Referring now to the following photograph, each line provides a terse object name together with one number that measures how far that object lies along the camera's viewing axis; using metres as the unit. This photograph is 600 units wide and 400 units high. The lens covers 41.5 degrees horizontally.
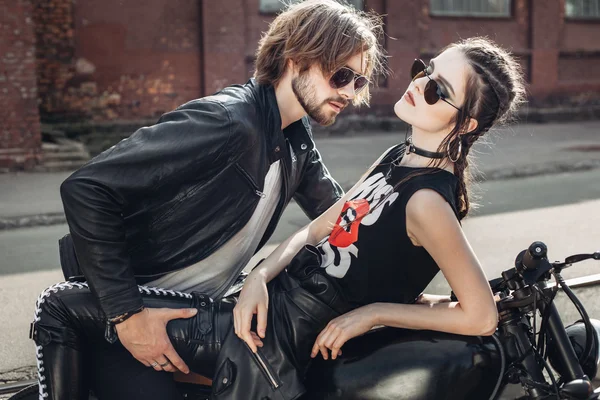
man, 2.41
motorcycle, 2.20
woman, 2.26
